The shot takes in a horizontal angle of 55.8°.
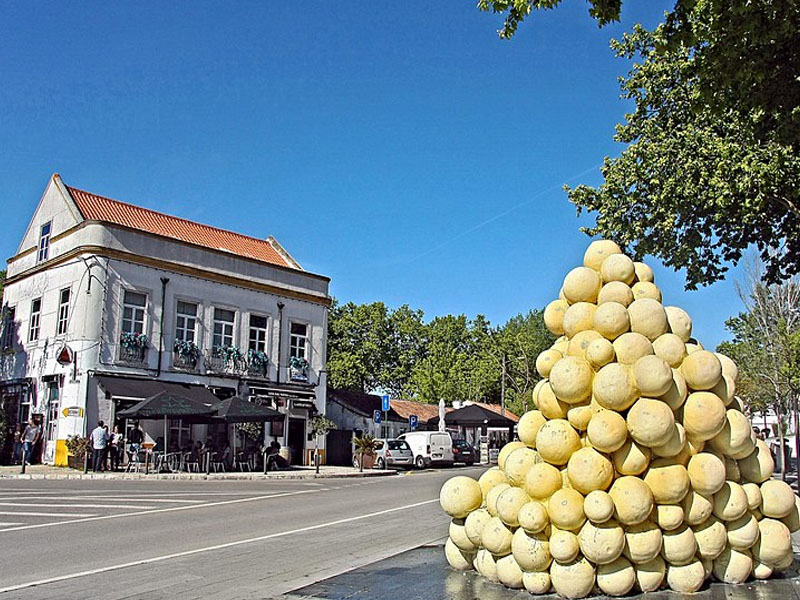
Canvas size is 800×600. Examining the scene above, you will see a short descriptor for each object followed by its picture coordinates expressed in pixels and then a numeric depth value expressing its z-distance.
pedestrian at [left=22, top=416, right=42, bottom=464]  26.25
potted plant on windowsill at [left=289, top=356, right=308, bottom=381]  35.44
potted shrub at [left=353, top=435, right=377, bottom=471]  33.16
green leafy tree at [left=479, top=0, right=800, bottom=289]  14.94
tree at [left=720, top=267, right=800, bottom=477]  30.66
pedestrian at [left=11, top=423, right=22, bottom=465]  28.58
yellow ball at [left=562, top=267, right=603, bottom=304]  6.18
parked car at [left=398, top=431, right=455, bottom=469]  35.16
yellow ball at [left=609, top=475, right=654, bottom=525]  5.16
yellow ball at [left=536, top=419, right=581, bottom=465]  5.59
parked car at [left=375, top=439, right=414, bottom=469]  33.99
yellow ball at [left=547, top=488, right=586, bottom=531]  5.28
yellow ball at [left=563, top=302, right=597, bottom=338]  6.05
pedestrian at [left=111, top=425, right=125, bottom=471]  26.77
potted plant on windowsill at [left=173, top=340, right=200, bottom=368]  30.86
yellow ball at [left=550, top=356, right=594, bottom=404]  5.63
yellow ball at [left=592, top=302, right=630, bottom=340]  5.79
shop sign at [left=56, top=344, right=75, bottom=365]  27.83
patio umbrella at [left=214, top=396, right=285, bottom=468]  25.94
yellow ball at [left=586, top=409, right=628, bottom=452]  5.30
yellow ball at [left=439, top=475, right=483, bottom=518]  6.22
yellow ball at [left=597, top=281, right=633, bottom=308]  6.02
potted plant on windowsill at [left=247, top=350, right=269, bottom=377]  33.50
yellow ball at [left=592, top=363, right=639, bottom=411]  5.40
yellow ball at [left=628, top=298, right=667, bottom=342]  5.86
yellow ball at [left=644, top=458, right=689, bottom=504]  5.30
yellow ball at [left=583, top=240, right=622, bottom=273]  6.45
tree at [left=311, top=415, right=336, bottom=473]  33.78
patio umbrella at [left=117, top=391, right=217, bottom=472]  24.97
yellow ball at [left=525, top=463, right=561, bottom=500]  5.52
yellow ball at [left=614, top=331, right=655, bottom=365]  5.61
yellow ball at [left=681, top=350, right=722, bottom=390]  5.61
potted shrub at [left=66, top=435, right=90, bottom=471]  26.00
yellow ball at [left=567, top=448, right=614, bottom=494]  5.34
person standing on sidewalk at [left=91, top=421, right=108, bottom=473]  25.25
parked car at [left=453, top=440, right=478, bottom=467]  36.94
